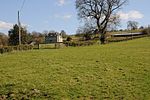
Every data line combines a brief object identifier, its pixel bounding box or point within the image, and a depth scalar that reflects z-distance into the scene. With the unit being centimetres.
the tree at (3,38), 5184
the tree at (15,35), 4455
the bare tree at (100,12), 3305
